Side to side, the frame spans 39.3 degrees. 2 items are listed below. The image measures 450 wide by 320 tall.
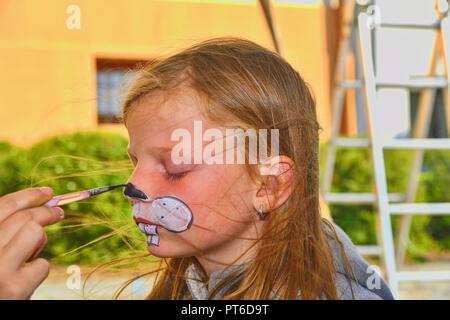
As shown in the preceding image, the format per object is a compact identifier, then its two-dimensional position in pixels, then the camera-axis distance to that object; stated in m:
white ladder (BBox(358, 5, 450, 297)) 1.23
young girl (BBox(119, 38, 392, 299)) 0.78
